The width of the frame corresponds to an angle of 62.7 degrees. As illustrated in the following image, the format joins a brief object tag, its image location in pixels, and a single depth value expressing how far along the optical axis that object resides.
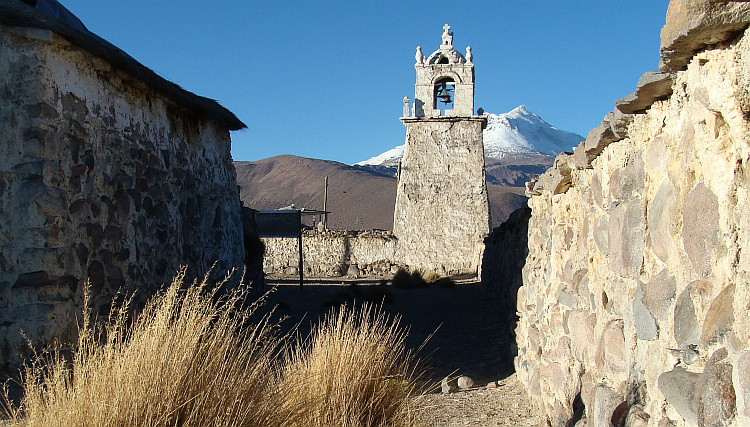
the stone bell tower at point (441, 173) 22.23
